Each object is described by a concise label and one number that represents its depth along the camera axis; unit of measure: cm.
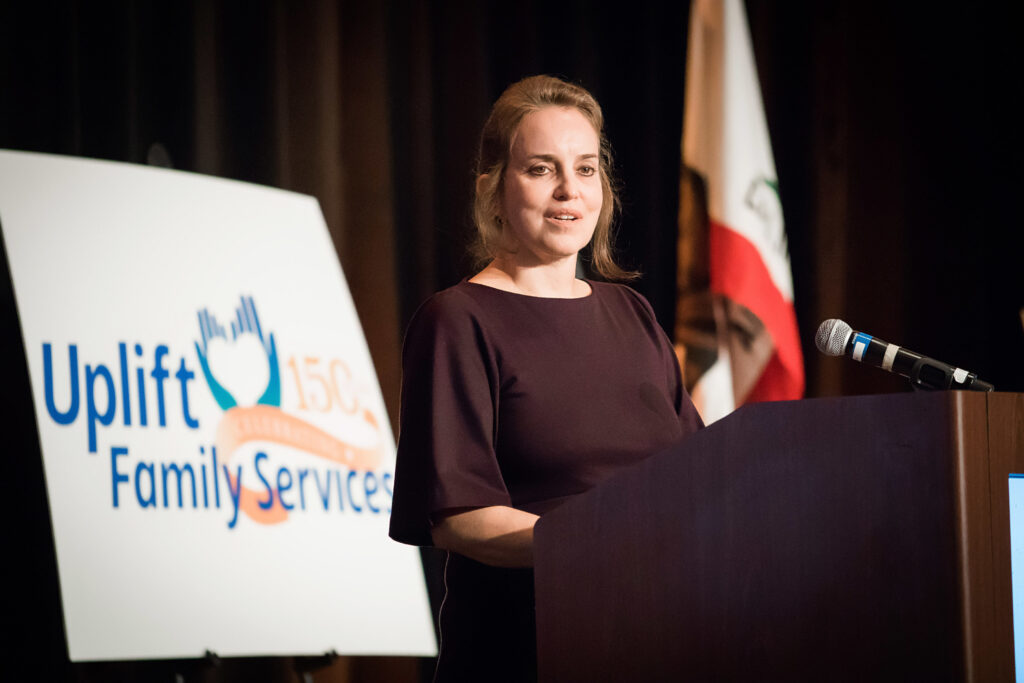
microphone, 613
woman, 633
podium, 594
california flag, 844
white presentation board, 725
